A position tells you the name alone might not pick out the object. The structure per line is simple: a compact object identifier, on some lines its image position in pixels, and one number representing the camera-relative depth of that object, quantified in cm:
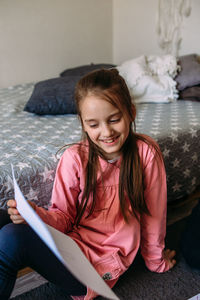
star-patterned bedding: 101
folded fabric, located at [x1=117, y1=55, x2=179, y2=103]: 185
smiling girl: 78
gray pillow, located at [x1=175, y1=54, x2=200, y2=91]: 182
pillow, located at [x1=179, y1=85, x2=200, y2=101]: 180
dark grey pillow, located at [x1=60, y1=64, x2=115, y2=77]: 235
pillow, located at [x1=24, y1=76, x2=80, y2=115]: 166
